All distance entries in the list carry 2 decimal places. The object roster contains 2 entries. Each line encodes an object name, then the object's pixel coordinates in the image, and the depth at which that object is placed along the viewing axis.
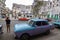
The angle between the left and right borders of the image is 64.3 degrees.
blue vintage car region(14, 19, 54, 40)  3.64
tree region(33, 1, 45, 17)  14.48
